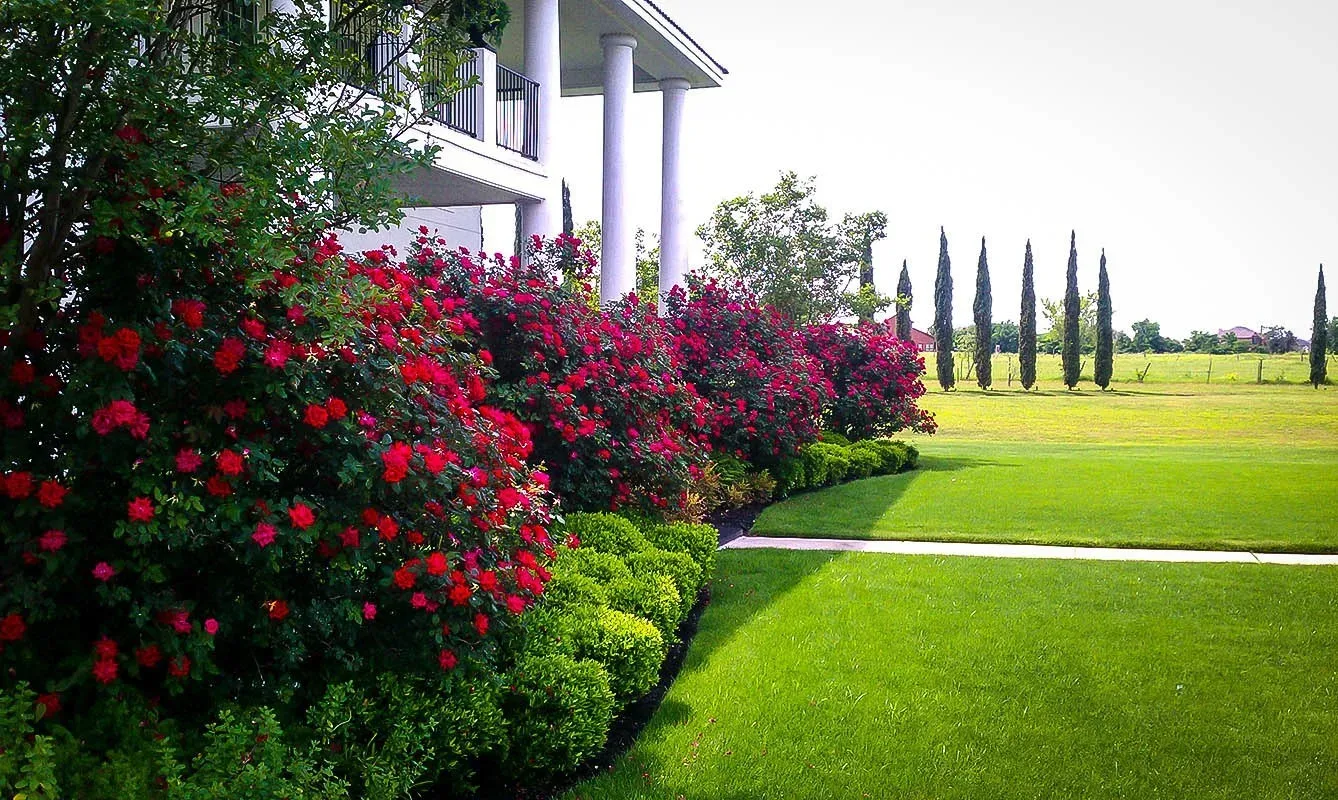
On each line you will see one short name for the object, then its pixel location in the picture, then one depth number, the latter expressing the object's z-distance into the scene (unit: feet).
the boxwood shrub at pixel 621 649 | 13.97
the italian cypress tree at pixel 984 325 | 136.15
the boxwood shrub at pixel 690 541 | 21.08
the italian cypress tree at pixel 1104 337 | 132.26
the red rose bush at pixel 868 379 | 51.32
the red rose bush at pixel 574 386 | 21.66
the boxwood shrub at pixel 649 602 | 16.40
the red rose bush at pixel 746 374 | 35.73
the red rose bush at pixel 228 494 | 9.80
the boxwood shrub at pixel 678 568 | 18.84
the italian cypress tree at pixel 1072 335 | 134.31
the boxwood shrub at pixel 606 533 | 19.46
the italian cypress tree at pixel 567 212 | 87.83
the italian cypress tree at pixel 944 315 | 135.13
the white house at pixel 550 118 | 35.19
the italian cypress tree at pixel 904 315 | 130.31
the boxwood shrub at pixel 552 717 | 11.97
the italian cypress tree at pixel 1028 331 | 133.90
